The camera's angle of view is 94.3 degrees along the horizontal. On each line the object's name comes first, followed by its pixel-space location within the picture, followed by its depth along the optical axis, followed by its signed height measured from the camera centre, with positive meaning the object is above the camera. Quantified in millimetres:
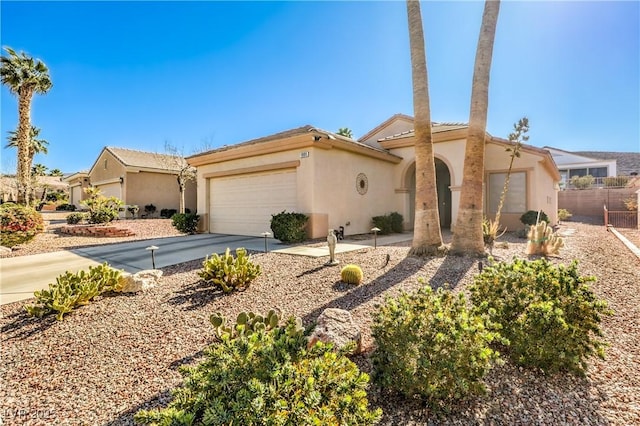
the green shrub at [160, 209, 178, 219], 24750 -61
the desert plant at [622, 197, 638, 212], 22203 +428
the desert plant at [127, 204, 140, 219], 22705 +199
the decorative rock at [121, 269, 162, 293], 5594 -1346
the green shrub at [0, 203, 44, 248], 10281 -408
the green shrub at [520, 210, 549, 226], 13438 -390
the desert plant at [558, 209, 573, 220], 23328 -459
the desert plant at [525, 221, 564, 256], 8141 -928
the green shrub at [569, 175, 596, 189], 28325 +2574
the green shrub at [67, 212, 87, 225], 17141 -291
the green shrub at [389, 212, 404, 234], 14638 -537
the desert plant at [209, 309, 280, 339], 3407 -1303
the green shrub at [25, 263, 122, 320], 4539 -1279
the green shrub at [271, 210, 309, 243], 10531 -556
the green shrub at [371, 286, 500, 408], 2559 -1284
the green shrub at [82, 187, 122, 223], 15719 +204
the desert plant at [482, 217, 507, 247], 9820 -808
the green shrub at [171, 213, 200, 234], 14516 -495
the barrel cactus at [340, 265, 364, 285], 5793 -1258
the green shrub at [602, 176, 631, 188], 27383 +2523
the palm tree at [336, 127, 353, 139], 27984 +7552
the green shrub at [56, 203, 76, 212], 30216 +626
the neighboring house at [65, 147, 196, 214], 23891 +2905
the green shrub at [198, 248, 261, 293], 5523 -1159
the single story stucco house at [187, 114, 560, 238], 11555 +1503
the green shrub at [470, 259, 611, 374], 3041 -1133
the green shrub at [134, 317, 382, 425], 1856 -1229
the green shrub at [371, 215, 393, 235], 13930 -589
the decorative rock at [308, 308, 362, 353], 3314 -1384
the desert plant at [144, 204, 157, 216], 24231 +280
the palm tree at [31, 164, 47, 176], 38112 +5982
